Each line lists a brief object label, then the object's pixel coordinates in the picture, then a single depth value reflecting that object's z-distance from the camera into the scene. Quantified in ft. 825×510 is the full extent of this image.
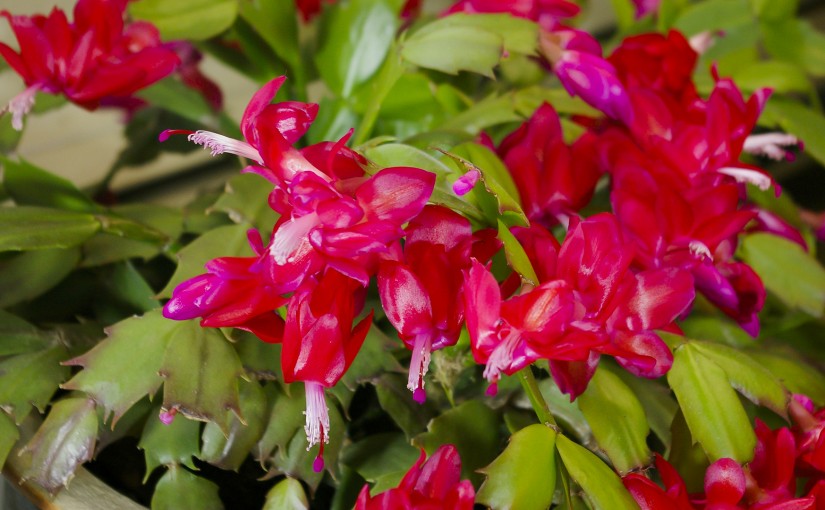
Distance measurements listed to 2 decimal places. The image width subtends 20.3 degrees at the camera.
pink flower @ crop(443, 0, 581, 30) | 2.67
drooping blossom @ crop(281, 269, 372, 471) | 2.31
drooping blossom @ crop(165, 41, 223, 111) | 2.99
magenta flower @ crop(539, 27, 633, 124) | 2.56
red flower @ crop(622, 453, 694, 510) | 2.34
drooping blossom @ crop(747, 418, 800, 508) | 2.39
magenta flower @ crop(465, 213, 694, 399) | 2.27
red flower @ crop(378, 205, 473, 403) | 2.30
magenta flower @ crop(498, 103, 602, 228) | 2.52
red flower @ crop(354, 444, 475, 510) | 2.28
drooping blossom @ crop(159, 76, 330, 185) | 2.30
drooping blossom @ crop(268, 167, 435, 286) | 2.26
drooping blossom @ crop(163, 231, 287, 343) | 2.34
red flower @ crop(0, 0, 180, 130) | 2.57
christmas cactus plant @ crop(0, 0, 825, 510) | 2.31
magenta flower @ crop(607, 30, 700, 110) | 2.63
